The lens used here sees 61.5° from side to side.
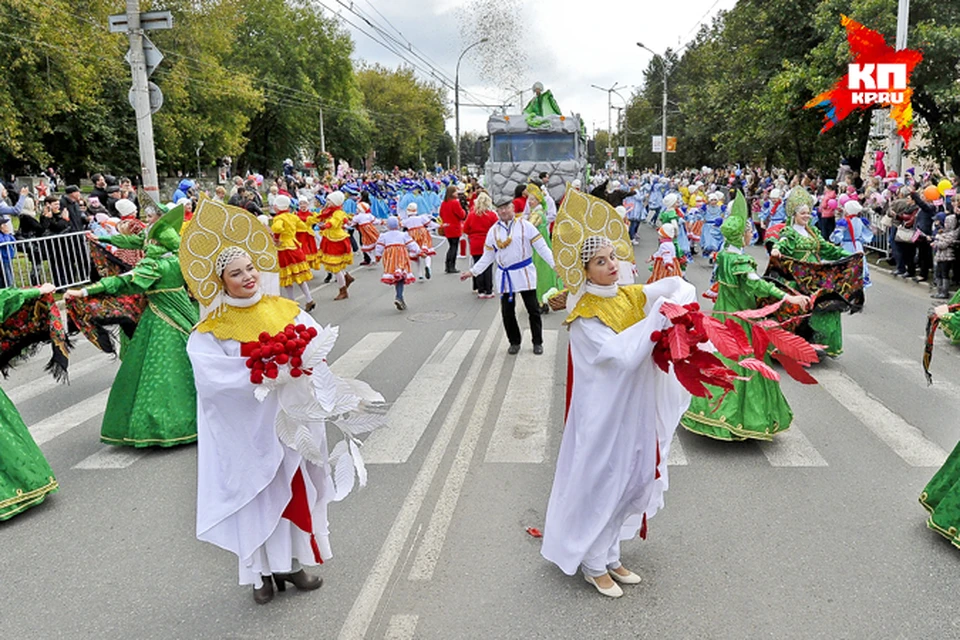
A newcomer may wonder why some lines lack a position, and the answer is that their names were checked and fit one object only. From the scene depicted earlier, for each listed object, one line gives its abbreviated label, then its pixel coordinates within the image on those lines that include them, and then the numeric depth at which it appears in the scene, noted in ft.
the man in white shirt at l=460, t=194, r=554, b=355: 29.91
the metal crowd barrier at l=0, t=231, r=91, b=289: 40.37
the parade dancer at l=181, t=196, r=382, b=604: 12.10
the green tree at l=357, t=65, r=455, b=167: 271.69
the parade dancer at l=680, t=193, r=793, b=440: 19.52
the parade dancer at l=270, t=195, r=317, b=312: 39.88
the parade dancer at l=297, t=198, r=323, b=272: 44.93
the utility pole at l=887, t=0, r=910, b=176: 55.47
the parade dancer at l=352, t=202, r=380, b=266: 52.42
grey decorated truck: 73.92
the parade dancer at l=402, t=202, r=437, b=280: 49.24
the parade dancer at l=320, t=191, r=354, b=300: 45.19
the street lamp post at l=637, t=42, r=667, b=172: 152.97
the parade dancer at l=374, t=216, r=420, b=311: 40.57
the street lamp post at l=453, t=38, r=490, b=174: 141.38
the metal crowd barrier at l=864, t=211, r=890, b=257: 55.92
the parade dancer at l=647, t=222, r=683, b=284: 31.04
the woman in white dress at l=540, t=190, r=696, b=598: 12.58
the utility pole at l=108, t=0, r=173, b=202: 48.34
